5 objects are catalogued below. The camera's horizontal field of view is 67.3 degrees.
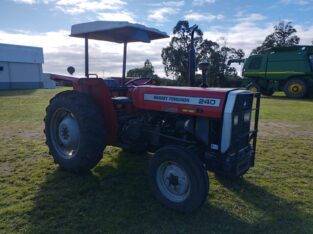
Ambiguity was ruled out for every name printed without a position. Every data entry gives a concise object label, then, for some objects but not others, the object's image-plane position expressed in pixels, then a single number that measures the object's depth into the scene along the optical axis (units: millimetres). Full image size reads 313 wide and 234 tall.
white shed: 29197
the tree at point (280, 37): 35921
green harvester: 13548
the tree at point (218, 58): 23120
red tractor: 2542
